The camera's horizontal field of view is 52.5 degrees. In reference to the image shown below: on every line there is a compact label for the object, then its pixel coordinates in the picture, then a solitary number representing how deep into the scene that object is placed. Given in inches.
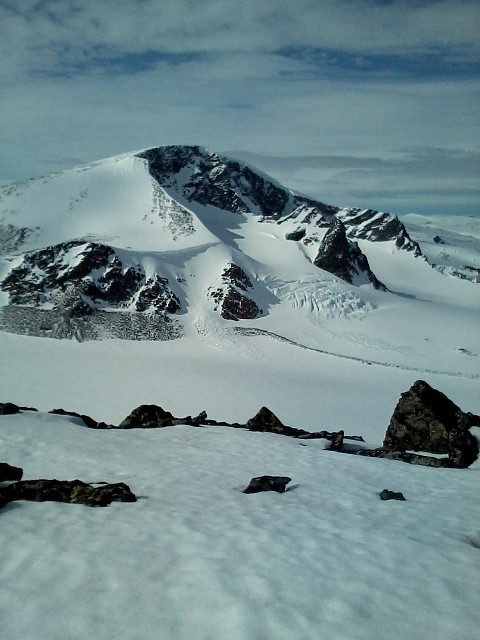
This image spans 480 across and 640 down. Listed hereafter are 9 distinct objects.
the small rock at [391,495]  384.5
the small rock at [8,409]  601.0
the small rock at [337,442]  636.7
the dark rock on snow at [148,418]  691.4
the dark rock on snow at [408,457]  547.8
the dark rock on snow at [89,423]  661.4
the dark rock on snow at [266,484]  397.1
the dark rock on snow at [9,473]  364.8
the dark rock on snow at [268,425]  707.4
